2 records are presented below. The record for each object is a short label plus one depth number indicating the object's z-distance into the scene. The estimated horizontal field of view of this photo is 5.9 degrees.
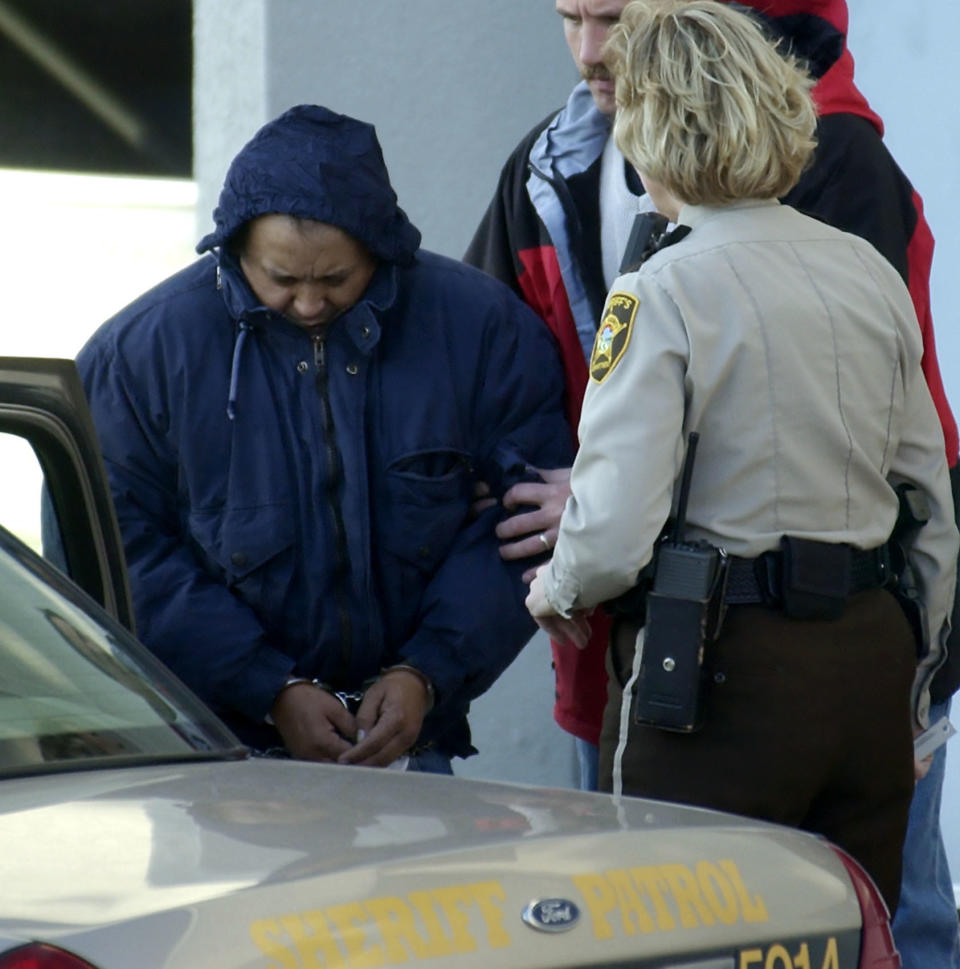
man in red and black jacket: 12.46
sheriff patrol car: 11.05
